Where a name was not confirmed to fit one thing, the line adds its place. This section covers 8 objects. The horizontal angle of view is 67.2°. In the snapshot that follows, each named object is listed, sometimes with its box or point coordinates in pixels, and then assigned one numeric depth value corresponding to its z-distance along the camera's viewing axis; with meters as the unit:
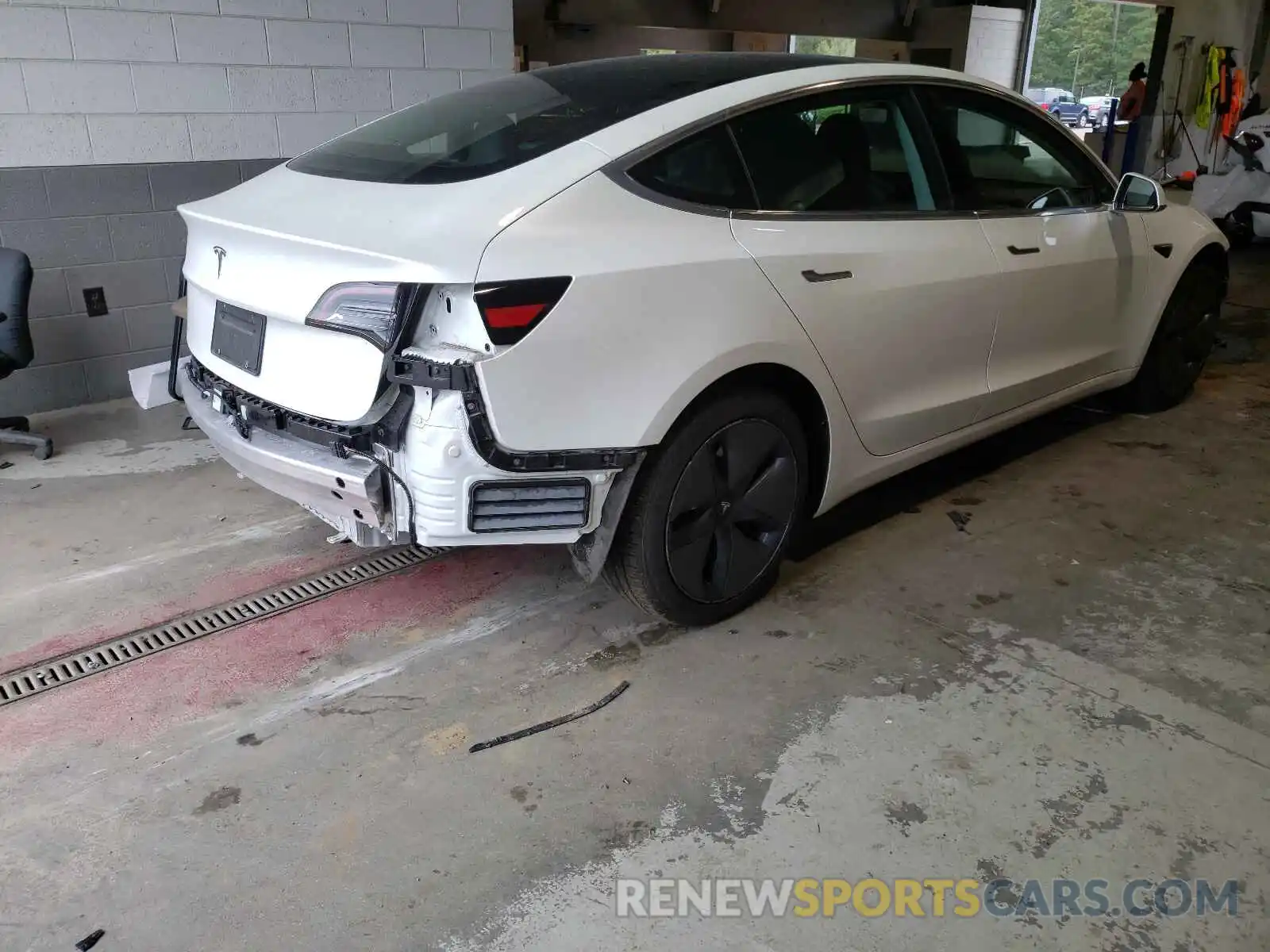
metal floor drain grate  2.50
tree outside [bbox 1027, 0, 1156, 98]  14.18
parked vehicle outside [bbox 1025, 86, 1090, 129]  14.91
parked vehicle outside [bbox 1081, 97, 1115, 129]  15.56
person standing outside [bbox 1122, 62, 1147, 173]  13.84
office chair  3.81
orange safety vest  14.84
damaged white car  2.05
